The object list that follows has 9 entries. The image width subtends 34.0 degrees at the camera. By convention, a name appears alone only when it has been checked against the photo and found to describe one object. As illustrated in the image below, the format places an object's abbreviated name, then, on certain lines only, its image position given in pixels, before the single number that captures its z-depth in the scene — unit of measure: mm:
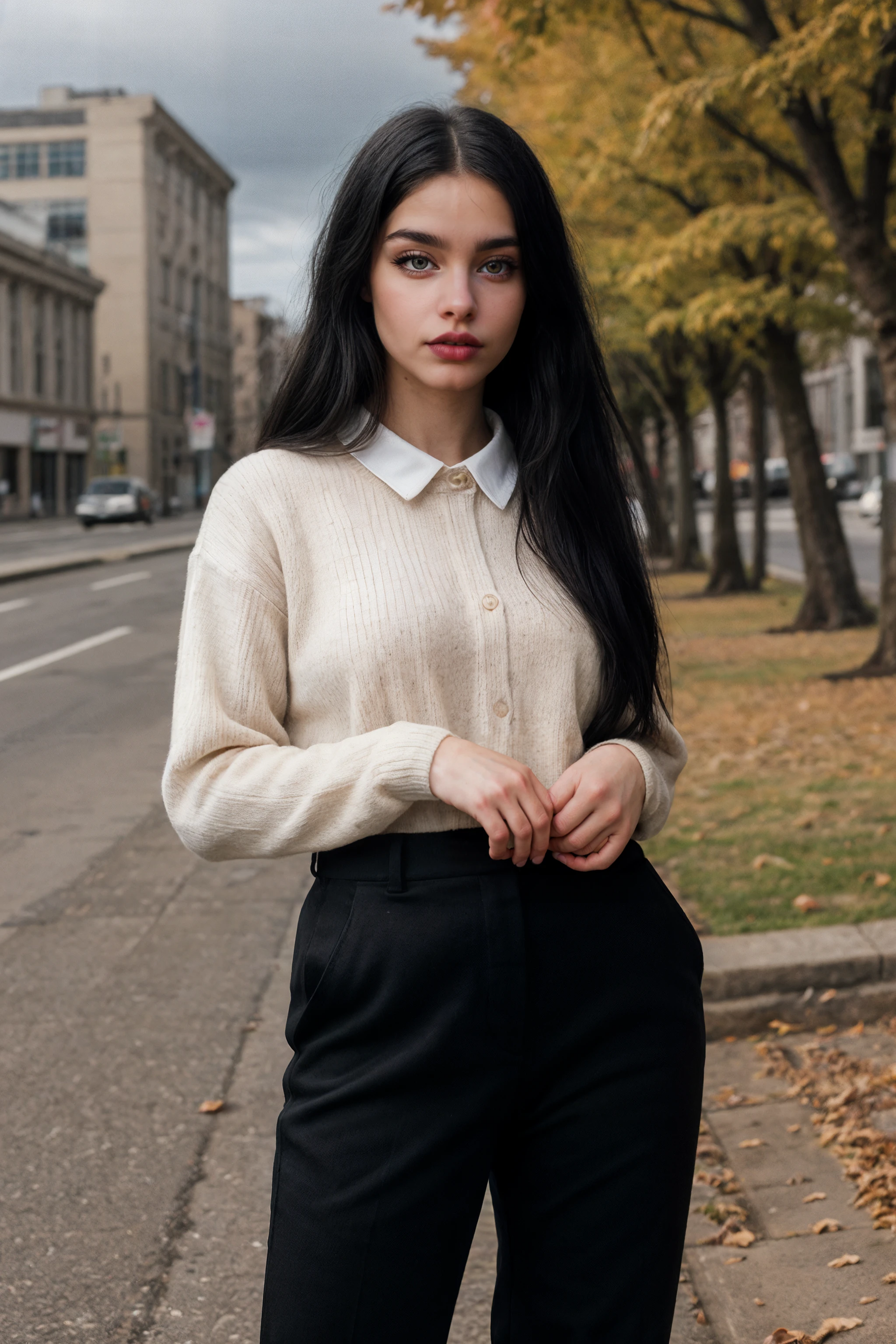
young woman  1651
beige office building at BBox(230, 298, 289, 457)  81562
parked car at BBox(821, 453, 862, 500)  60438
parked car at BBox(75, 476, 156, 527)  46000
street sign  76125
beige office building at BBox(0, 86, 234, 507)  76438
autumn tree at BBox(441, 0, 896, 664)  8688
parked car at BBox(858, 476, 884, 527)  44281
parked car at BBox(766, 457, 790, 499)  62938
